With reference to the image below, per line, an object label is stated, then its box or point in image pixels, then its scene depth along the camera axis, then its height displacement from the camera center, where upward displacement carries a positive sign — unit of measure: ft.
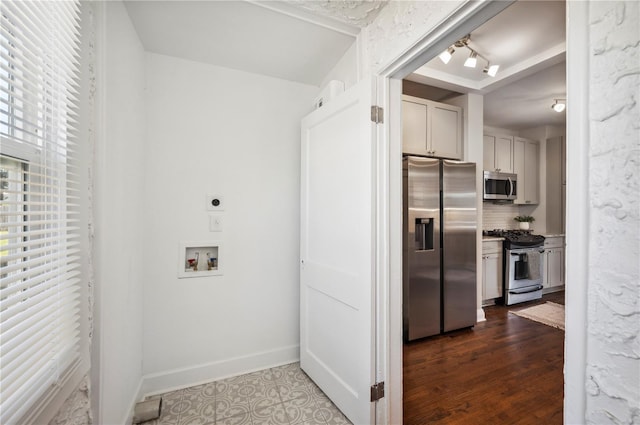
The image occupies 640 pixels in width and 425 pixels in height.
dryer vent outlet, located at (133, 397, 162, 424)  5.62 -3.95
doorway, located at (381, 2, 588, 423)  3.95 +1.34
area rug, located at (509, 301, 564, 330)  10.95 -4.15
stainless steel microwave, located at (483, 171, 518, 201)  13.32 +1.26
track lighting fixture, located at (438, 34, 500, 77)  7.72 +4.44
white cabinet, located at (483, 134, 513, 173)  13.89 +2.93
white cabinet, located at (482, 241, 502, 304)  12.17 -2.48
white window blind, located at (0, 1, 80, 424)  2.46 +0.02
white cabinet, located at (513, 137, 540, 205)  14.82 +2.34
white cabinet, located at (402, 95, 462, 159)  9.75 +2.96
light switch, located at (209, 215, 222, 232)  7.13 -0.30
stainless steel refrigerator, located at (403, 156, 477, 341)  9.08 -1.12
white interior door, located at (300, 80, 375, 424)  5.26 -0.84
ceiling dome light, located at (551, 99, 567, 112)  11.35 +4.31
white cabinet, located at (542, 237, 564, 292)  14.23 -2.55
